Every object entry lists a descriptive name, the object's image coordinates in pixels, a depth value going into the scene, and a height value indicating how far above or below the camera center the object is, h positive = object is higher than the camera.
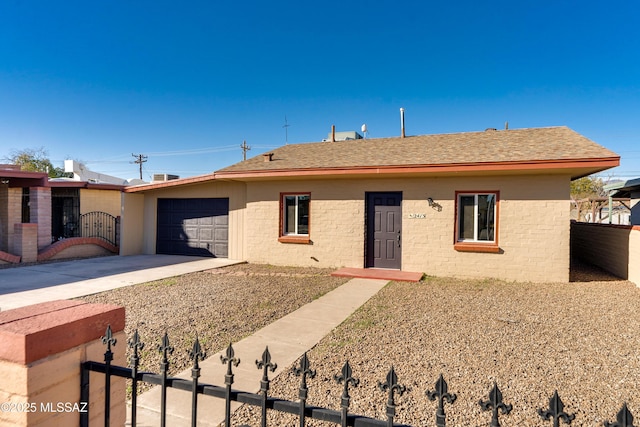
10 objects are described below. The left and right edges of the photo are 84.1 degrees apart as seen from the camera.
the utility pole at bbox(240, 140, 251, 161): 42.72 +7.06
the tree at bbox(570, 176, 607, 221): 28.39 +1.67
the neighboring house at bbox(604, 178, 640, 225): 14.16 +0.93
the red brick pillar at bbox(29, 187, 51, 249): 13.02 -0.30
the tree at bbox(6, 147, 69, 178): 37.25 +4.44
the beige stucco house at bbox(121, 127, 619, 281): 9.52 +0.07
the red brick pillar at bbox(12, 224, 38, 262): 12.36 -1.36
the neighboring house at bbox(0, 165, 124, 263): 12.50 -0.64
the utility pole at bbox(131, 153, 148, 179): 51.00 +6.67
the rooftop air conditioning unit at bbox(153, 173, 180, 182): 16.83 +1.32
